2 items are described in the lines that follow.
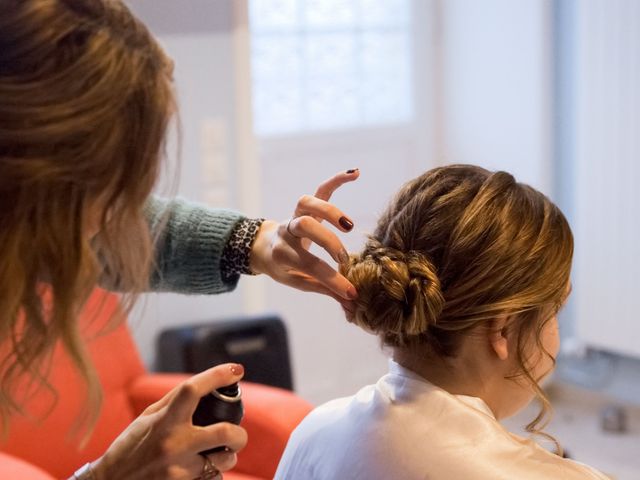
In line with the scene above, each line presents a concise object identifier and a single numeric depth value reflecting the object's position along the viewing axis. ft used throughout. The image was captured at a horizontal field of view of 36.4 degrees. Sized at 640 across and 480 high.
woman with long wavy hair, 3.05
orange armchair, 6.85
